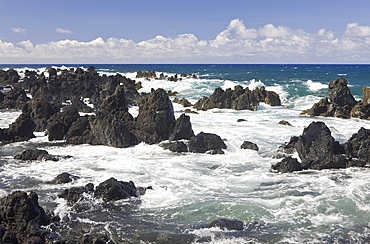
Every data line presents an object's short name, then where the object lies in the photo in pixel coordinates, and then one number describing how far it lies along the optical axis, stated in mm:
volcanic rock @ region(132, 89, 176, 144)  23666
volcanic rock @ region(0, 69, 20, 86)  67769
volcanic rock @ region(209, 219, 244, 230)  11547
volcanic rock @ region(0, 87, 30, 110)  38750
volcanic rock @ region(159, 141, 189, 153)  21906
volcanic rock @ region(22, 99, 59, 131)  27234
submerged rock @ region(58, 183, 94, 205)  13461
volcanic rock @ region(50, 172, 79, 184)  15709
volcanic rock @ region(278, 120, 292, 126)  31359
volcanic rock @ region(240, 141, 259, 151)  22397
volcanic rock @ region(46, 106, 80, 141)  24578
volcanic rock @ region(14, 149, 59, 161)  19516
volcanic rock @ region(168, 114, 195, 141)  23328
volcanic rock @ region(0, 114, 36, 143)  23791
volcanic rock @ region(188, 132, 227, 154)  21781
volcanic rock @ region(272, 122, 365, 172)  18312
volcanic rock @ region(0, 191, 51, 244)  10242
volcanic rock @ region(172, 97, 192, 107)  45706
